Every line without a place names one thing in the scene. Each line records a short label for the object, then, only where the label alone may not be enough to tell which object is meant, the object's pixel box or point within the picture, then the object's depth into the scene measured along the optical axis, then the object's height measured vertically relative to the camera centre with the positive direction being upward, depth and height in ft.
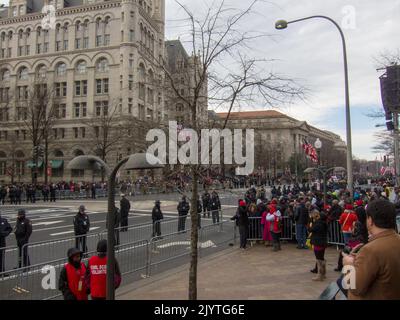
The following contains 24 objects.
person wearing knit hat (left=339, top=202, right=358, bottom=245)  34.89 -3.88
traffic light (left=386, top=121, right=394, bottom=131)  53.42 +6.97
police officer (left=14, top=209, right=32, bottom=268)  35.81 -4.46
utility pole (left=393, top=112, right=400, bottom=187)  55.65 +6.62
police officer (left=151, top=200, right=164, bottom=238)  53.00 -4.65
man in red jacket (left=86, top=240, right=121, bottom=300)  19.30 -4.72
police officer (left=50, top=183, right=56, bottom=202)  121.49 -4.42
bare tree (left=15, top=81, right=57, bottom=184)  132.57 +24.97
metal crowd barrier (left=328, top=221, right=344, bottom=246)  42.39 -6.24
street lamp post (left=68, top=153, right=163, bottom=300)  18.43 -0.30
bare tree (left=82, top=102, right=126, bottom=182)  146.72 +20.09
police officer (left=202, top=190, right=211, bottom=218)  67.66 -4.38
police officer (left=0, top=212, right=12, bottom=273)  33.88 -4.27
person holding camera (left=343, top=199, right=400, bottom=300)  9.40 -2.18
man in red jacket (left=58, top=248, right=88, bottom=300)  18.53 -4.74
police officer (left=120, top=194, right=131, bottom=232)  55.11 -4.34
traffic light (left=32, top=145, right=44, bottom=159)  112.47 +8.20
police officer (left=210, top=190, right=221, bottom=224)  67.97 -4.32
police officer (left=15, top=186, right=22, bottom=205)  113.39 -4.60
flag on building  77.25 +5.07
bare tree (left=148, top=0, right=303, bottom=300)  25.16 +6.30
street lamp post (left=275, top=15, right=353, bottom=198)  44.93 +7.27
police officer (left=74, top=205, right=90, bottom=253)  40.96 -4.53
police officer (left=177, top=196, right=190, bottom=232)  57.00 -4.16
